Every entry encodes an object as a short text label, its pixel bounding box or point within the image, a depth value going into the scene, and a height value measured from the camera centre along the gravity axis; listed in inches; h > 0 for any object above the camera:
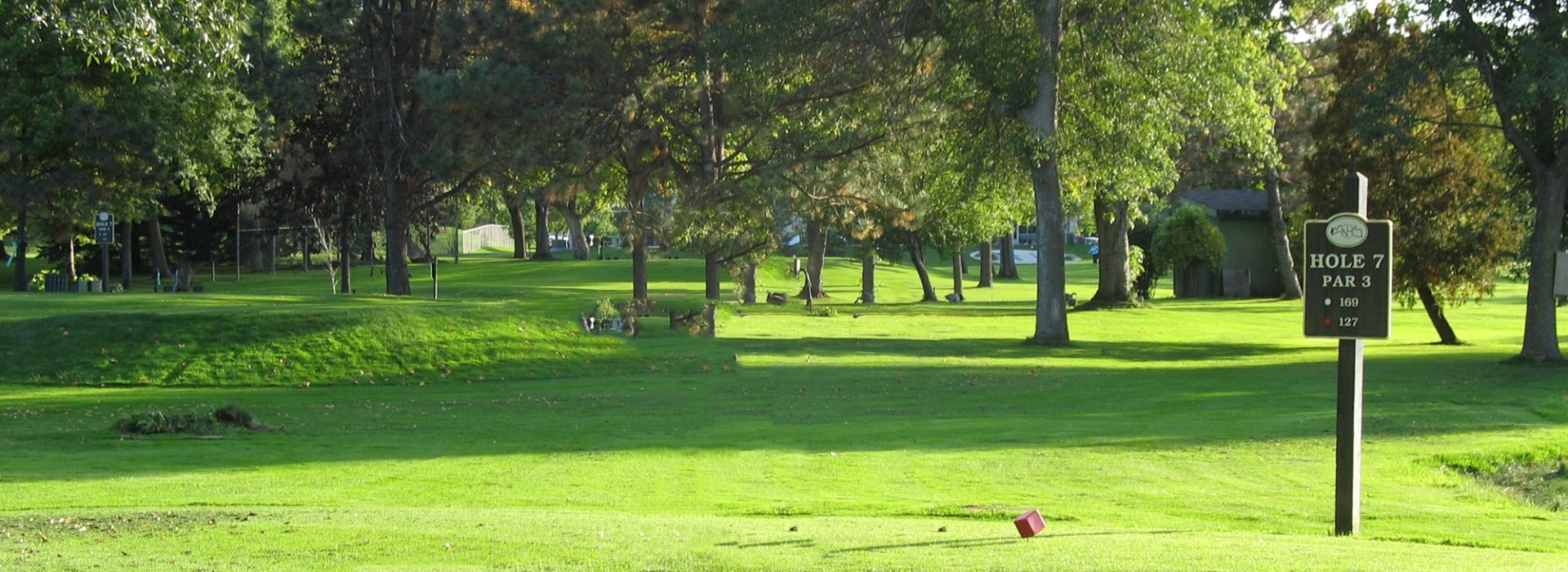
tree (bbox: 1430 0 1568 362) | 1091.9 +95.3
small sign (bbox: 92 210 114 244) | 1612.9 +18.9
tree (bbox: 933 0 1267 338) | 1231.5 +156.6
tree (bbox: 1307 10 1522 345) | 1221.7 +55.9
